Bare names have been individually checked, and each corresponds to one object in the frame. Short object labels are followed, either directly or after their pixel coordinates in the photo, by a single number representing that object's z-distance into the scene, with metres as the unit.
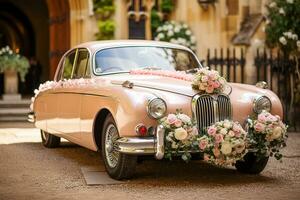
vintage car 9.66
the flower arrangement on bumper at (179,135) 9.46
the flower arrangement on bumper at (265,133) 9.95
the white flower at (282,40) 19.04
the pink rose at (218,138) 9.60
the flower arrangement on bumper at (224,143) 9.62
